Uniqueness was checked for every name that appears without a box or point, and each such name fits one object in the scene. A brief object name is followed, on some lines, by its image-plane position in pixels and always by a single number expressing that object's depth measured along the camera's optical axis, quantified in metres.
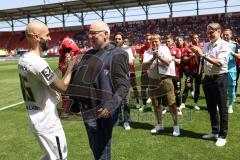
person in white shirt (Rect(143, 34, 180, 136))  4.35
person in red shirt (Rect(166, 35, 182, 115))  5.51
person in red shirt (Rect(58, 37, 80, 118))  4.40
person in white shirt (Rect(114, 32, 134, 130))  4.99
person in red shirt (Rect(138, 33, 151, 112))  4.94
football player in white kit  2.20
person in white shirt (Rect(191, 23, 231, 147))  3.89
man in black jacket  2.39
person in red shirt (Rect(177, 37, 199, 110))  6.37
